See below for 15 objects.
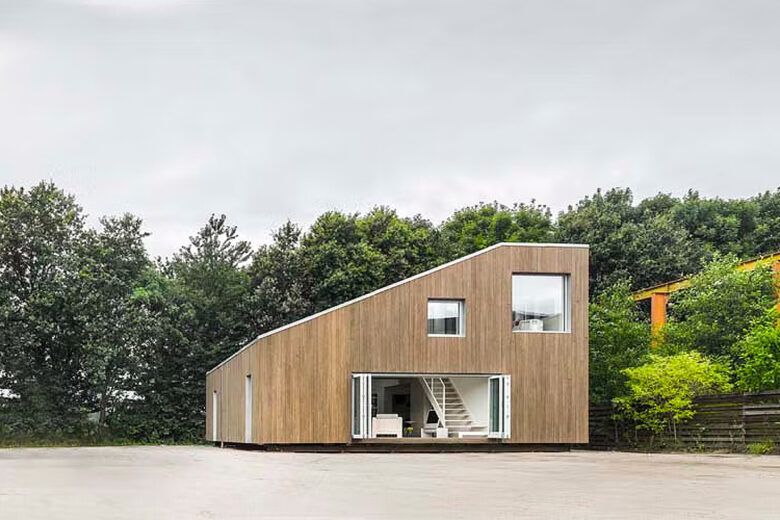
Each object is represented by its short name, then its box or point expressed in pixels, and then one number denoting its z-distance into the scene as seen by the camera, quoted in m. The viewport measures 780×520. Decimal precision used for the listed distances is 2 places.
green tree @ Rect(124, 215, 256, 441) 39.66
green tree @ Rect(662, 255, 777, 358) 32.66
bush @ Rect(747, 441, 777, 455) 21.88
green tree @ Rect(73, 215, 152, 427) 37.94
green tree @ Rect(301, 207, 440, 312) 40.00
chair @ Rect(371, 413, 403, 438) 27.45
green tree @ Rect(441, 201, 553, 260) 46.34
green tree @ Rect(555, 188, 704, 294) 43.53
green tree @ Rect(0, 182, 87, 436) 37.59
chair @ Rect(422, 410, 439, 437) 28.52
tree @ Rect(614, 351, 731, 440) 26.45
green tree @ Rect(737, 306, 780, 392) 25.11
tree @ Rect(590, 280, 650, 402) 30.84
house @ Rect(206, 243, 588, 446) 26.77
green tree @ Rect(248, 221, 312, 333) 40.12
